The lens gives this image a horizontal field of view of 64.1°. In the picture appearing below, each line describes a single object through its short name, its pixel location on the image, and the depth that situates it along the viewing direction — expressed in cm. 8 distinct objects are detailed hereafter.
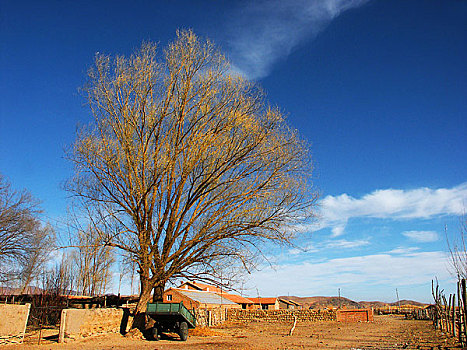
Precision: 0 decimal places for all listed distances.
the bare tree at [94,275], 3503
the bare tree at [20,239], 2888
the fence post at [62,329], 1380
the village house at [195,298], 4176
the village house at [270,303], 6531
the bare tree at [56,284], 2344
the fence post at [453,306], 1704
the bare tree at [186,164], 1616
